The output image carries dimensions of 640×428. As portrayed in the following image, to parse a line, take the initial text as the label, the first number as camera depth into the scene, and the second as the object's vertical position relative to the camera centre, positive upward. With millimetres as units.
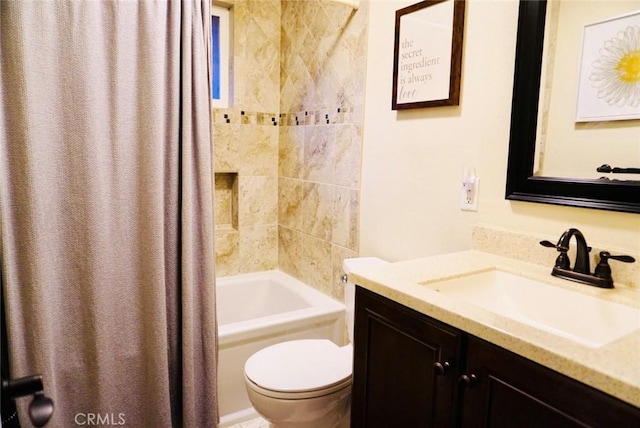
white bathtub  2057 -940
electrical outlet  1558 -140
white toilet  1495 -835
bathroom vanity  733 -430
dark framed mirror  1270 +81
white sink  1053 -411
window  2672 +615
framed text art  1595 +407
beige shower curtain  1349 -212
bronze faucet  1145 -299
